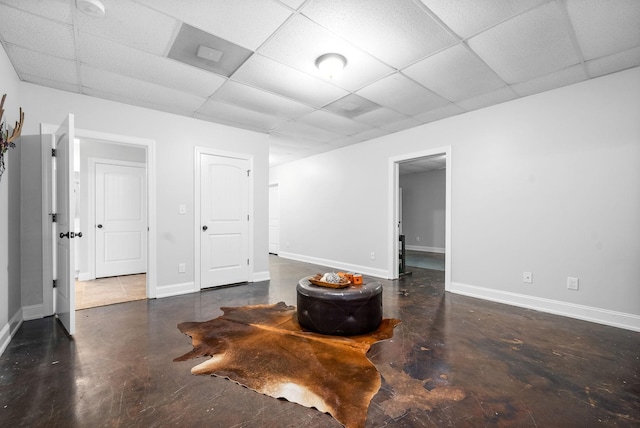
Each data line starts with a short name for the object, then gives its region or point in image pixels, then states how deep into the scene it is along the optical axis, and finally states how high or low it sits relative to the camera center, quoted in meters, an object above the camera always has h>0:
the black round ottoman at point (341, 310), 2.72 -0.94
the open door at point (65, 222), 2.64 -0.12
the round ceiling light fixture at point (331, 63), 2.65 +1.40
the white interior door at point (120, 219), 5.18 -0.16
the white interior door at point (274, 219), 8.16 -0.22
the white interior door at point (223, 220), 4.45 -0.14
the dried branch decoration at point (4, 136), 2.32 +0.64
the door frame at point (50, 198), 3.21 +0.14
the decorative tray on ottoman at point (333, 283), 2.90 -0.73
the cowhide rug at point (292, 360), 1.80 -1.15
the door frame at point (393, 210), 5.07 +0.04
